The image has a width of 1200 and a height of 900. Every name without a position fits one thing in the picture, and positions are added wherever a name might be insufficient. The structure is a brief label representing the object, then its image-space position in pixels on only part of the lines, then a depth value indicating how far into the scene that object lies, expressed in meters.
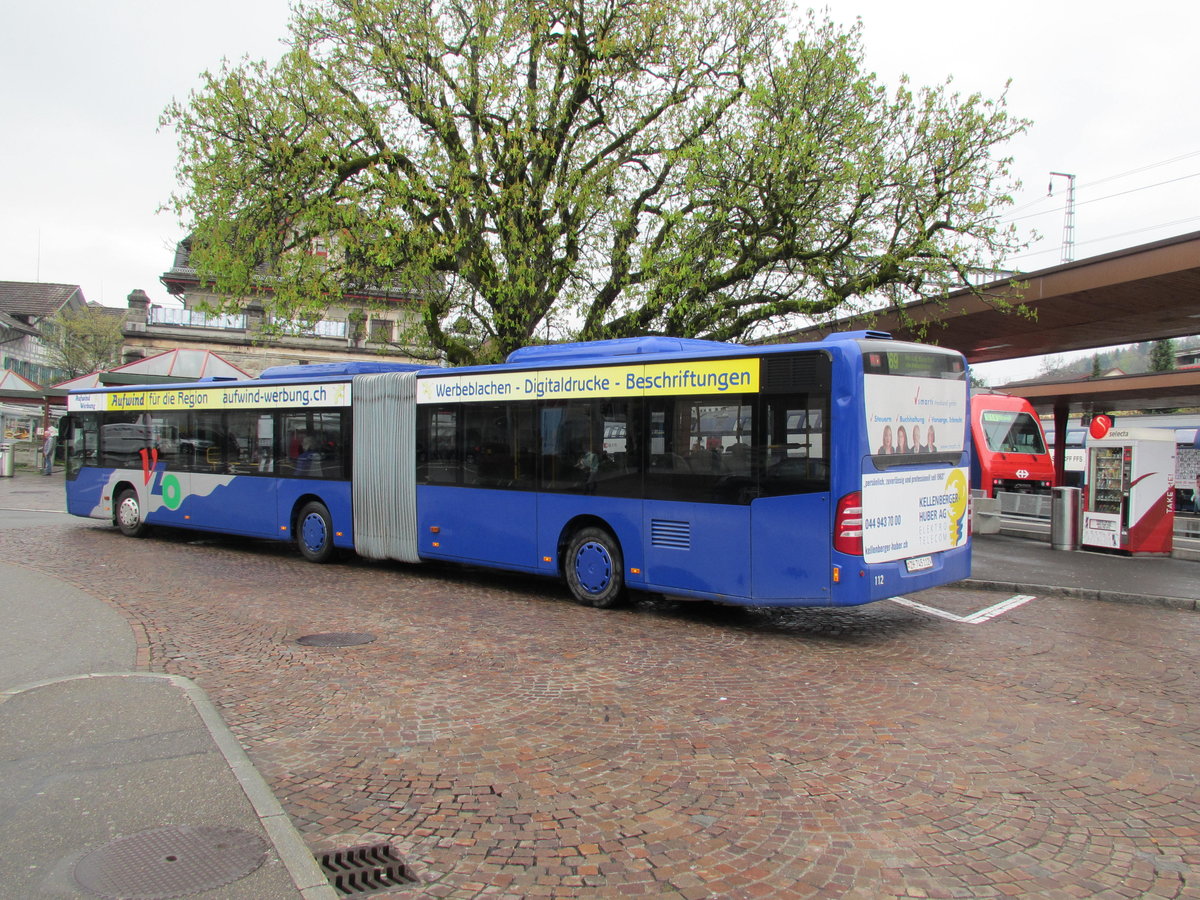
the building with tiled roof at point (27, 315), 63.25
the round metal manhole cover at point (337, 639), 8.01
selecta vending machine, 15.07
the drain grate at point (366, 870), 3.63
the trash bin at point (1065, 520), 16.08
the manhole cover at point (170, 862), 3.46
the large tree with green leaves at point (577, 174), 16.25
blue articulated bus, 8.21
